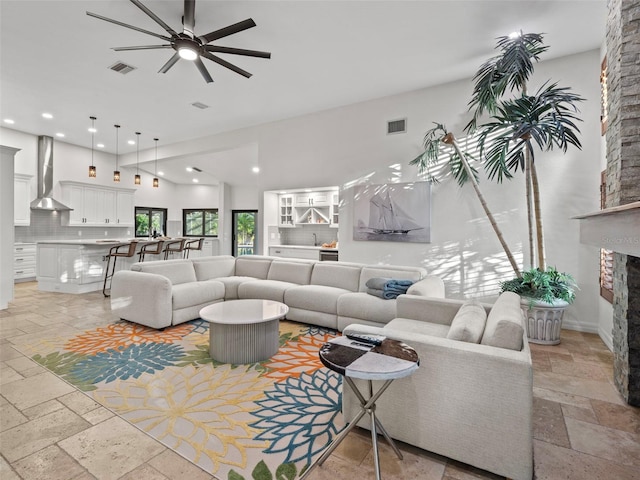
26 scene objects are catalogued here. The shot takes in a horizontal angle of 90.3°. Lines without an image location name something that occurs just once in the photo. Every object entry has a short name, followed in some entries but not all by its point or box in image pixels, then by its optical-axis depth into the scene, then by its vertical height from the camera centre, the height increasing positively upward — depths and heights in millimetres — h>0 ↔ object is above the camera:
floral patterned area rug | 1789 -1175
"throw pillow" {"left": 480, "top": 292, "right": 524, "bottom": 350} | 1696 -498
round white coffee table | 2906 -905
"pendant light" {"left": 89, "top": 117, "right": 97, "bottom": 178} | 6460 +2408
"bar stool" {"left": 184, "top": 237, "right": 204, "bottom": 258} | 8050 -148
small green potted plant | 3490 -692
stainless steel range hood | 7461 +1554
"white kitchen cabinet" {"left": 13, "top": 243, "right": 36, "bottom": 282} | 6910 -522
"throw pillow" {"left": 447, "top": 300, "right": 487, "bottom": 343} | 1828 -525
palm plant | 3383 +1428
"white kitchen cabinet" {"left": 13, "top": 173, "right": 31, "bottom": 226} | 6912 +841
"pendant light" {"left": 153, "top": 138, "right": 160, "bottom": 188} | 7731 +1385
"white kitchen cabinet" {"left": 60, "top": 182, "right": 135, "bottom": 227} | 7918 +878
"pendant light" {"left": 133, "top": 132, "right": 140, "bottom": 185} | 7384 +2289
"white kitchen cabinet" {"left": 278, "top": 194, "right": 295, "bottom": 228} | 6727 +592
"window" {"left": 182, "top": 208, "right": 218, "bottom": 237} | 10930 +562
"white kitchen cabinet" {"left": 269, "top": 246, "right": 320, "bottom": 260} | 6246 -273
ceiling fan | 2809 +1852
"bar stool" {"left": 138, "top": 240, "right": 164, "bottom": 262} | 6720 -257
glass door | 10367 +212
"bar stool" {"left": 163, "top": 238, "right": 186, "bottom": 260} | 7188 -225
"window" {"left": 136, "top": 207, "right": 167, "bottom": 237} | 10086 +590
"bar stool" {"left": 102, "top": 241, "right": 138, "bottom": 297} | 5795 -296
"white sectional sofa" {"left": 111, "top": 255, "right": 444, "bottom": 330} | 3719 -670
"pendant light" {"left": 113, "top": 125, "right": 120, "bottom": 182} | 6776 +1359
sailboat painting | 5098 +452
